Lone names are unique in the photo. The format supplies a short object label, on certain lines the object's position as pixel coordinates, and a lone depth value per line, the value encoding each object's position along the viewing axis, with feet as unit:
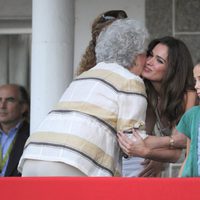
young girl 25.62
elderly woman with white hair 24.49
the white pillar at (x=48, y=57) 36.45
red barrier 20.71
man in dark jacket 39.73
